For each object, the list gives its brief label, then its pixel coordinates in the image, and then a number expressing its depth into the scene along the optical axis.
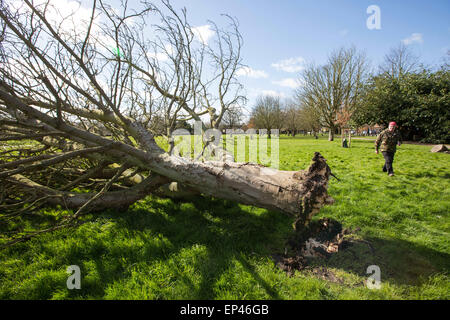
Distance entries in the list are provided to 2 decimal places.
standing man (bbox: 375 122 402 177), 5.54
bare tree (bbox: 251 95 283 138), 37.50
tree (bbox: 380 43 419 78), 23.27
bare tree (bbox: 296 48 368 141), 21.16
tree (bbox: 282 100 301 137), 41.09
